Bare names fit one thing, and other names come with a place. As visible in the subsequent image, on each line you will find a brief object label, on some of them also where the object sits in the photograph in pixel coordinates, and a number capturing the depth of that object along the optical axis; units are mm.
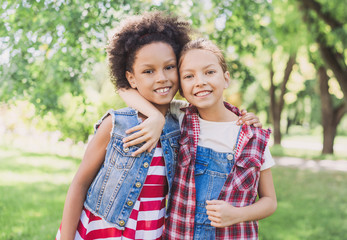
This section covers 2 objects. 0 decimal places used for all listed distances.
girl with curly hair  1592
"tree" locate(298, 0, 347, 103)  7016
